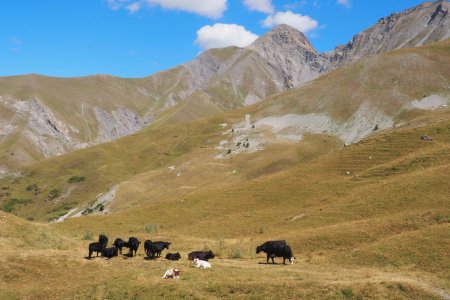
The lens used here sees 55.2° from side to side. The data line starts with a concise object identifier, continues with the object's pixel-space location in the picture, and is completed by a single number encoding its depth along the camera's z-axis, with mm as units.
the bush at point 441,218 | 35397
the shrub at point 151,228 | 51656
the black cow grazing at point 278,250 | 30188
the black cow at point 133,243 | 31672
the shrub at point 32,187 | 169125
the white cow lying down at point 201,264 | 27547
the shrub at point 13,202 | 156000
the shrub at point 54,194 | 158500
